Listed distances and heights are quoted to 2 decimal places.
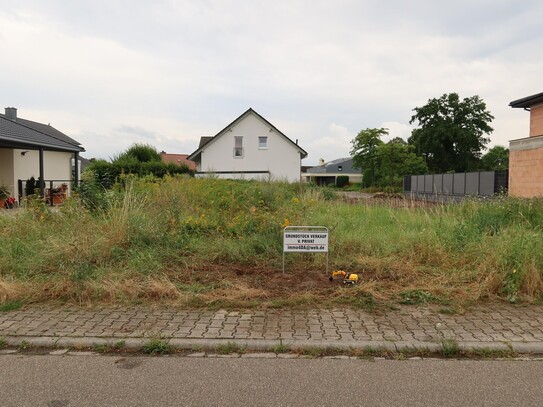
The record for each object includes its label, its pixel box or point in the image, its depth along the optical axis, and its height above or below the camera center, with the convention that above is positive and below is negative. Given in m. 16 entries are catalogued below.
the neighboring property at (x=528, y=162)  18.72 +1.31
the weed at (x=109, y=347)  3.63 -1.55
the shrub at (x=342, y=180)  67.31 +1.11
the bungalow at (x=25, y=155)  15.08 +1.44
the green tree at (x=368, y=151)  53.03 +4.99
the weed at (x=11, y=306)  4.54 -1.46
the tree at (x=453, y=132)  54.38 +7.85
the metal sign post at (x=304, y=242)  5.61 -0.82
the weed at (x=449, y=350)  3.54 -1.52
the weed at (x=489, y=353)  3.52 -1.54
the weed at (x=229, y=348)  3.59 -1.55
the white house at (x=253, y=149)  35.22 +3.43
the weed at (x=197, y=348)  3.64 -1.55
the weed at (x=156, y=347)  3.60 -1.54
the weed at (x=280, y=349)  3.61 -1.54
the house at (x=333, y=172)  75.19 +2.98
